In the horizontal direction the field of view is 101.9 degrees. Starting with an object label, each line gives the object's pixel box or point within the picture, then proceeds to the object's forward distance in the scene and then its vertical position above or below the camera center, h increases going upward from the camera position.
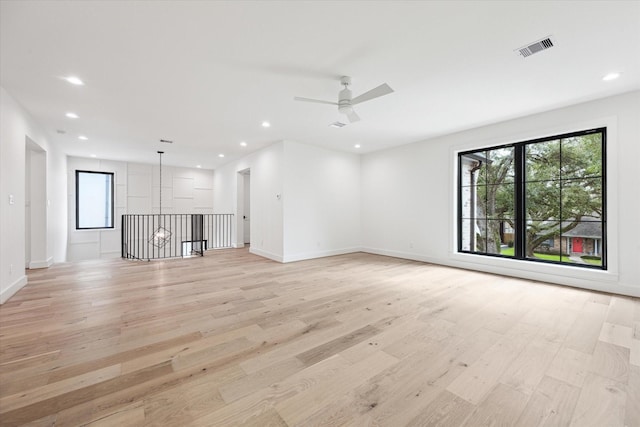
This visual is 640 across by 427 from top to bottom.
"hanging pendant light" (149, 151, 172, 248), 9.17 -0.90
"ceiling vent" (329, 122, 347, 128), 4.57 +1.59
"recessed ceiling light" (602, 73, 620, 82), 3.13 +1.68
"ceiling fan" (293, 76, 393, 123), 3.00 +1.39
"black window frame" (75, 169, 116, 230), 8.07 +0.46
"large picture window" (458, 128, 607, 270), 4.06 +0.23
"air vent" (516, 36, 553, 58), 2.52 +1.67
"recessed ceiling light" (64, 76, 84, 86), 3.18 +1.64
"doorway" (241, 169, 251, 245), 8.59 +0.16
